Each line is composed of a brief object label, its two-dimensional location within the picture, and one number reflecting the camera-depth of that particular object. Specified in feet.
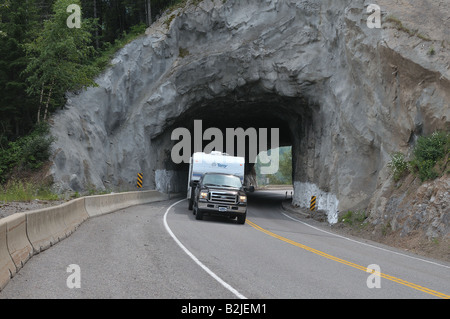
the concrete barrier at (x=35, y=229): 24.80
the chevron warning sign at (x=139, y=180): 115.03
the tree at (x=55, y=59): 87.97
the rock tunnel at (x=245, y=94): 82.43
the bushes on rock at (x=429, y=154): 58.54
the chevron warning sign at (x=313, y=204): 99.54
